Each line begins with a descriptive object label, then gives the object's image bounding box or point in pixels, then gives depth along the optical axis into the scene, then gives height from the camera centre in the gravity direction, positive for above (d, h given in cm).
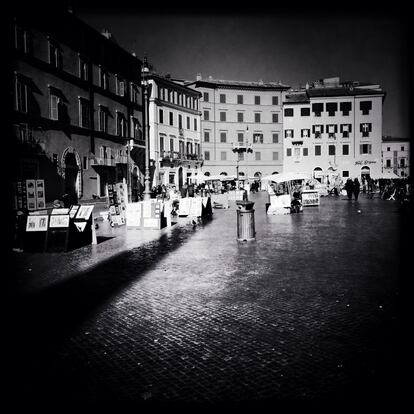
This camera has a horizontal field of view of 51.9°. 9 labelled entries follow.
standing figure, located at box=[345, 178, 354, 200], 3497 -44
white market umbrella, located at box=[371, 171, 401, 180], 3977 +58
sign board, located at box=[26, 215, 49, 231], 1188 -101
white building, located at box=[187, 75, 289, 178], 6544 +920
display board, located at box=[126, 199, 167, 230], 1633 -119
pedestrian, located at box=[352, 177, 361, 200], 3371 -51
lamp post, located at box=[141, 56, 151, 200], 2447 +321
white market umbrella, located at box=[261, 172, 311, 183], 2767 +40
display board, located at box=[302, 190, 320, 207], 2780 -102
